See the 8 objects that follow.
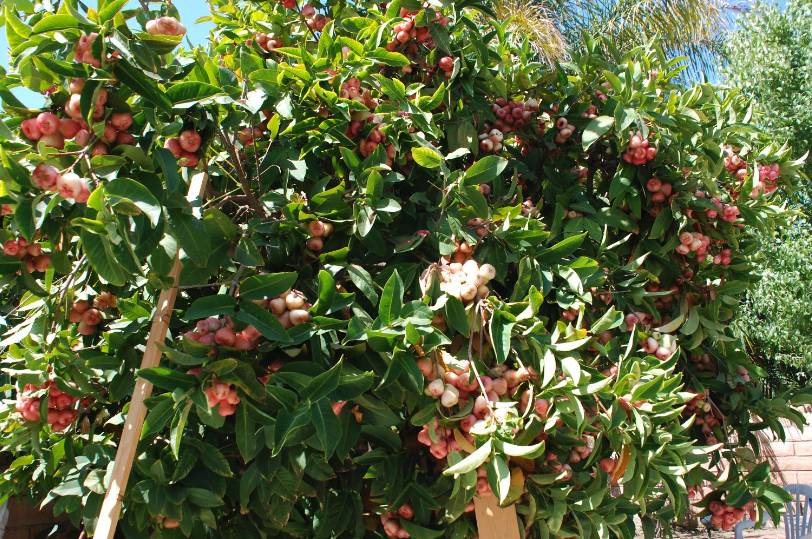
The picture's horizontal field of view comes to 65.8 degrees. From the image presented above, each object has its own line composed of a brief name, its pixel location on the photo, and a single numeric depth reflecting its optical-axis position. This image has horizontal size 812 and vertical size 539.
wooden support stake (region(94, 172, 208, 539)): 1.32
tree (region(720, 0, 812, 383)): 6.01
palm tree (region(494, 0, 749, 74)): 8.20
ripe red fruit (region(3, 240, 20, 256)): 1.37
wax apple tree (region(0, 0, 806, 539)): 1.20
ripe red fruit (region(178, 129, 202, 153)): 1.34
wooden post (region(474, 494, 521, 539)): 1.43
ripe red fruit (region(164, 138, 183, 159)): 1.37
